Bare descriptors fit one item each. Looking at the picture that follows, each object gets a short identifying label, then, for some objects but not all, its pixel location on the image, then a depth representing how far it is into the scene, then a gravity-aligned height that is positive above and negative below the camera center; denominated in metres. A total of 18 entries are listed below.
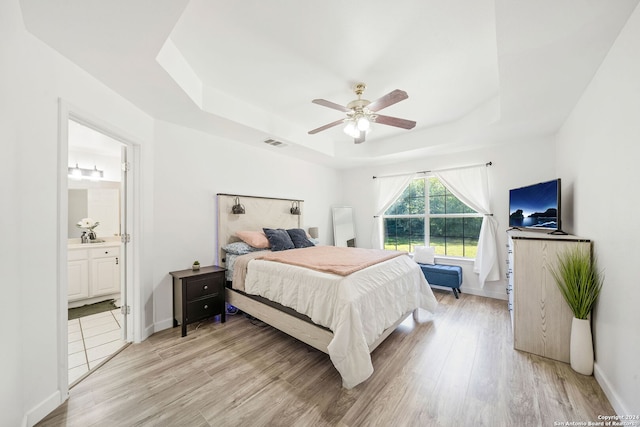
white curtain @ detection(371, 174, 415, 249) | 4.66 +0.40
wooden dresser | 1.98 -0.78
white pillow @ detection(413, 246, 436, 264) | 4.07 -0.73
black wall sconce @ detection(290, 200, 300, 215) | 4.22 +0.13
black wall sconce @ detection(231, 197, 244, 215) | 3.27 +0.09
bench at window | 3.61 -0.99
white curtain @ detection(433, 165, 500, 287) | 3.57 +0.15
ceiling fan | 2.20 +1.06
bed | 1.71 -0.76
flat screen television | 2.39 +0.09
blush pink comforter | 2.11 -0.49
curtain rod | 3.69 +0.82
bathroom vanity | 3.24 -0.84
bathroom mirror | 3.67 +0.14
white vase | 1.79 -1.07
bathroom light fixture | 3.65 +0.71
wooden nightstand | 2.45 -0.91
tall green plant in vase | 1.78 -0.67
